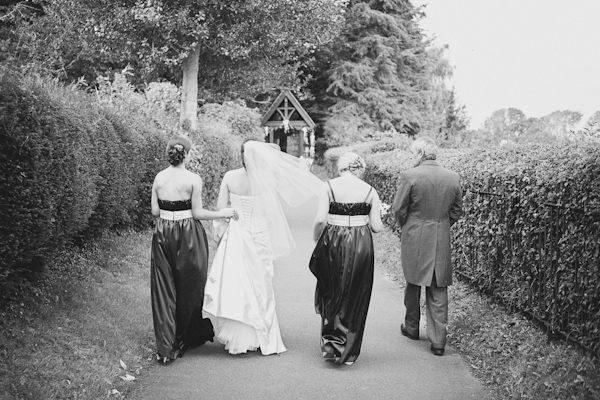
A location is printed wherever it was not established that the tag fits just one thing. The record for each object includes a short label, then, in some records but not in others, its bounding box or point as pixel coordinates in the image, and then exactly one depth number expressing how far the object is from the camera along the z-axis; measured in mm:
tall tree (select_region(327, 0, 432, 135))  47469
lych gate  46406
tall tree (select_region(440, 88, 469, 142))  47562
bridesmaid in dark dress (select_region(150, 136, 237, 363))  6301
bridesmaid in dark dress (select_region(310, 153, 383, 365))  6262
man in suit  6750
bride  6516
